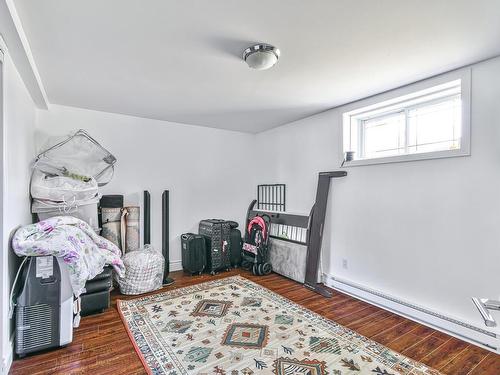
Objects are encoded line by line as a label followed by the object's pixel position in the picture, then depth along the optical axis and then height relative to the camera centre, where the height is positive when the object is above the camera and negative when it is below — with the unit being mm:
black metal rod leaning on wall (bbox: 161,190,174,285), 3866 -679
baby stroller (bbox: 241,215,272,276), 3975 -951
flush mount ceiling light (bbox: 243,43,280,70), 1976 +960
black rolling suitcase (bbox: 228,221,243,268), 4230 -951
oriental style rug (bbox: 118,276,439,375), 1910 -1284
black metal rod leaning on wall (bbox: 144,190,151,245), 3797 -482
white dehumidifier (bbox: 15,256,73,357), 2031 -950
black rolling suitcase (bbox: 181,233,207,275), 3898 -1007
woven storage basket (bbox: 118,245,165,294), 3182 -1063
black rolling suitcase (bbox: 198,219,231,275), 3996 -898
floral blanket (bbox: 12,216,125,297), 2061 -496
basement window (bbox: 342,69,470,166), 2415 +673
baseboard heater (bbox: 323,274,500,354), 2166 -1222
